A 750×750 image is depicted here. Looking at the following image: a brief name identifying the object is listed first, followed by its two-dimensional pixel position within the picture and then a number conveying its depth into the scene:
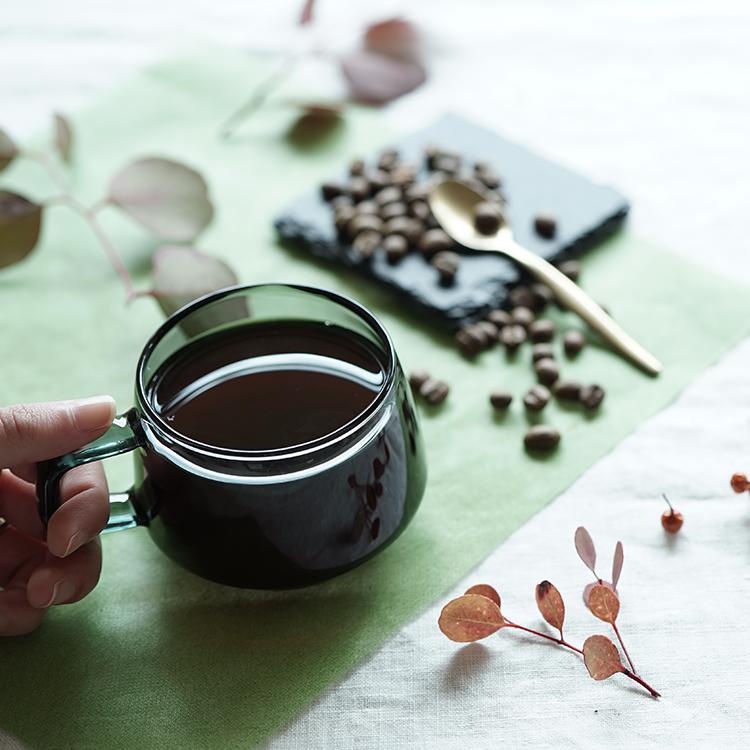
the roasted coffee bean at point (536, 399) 0.81
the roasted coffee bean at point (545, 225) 0.96
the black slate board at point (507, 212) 0.92
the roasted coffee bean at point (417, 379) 0.84
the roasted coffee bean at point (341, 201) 1.02
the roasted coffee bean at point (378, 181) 1.04
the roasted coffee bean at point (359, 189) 1.03
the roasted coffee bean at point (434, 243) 0.95
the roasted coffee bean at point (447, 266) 0.93
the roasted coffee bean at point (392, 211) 0.99
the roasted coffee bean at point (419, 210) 0.99
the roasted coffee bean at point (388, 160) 1.06
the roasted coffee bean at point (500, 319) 0.90
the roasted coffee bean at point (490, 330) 0.89
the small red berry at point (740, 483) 0.72
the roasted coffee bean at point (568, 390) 0.82
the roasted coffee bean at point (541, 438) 0.78
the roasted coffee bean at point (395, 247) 0.95
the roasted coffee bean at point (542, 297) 0.92
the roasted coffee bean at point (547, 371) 0.84
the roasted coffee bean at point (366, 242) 0.96
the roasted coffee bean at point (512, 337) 0.88
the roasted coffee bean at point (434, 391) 0.83
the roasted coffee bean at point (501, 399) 0.82
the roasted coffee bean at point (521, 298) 0.92
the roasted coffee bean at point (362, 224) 0.98
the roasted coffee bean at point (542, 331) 0.88
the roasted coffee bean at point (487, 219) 0.96
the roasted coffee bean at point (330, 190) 1.03
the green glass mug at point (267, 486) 0.59
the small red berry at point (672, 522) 0.71
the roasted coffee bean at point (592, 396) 0.81
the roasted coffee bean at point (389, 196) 1.01
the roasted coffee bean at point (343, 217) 0.98
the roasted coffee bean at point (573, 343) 0.87
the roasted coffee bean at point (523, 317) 0.90
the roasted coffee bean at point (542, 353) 0.86
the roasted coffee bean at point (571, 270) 0.94
